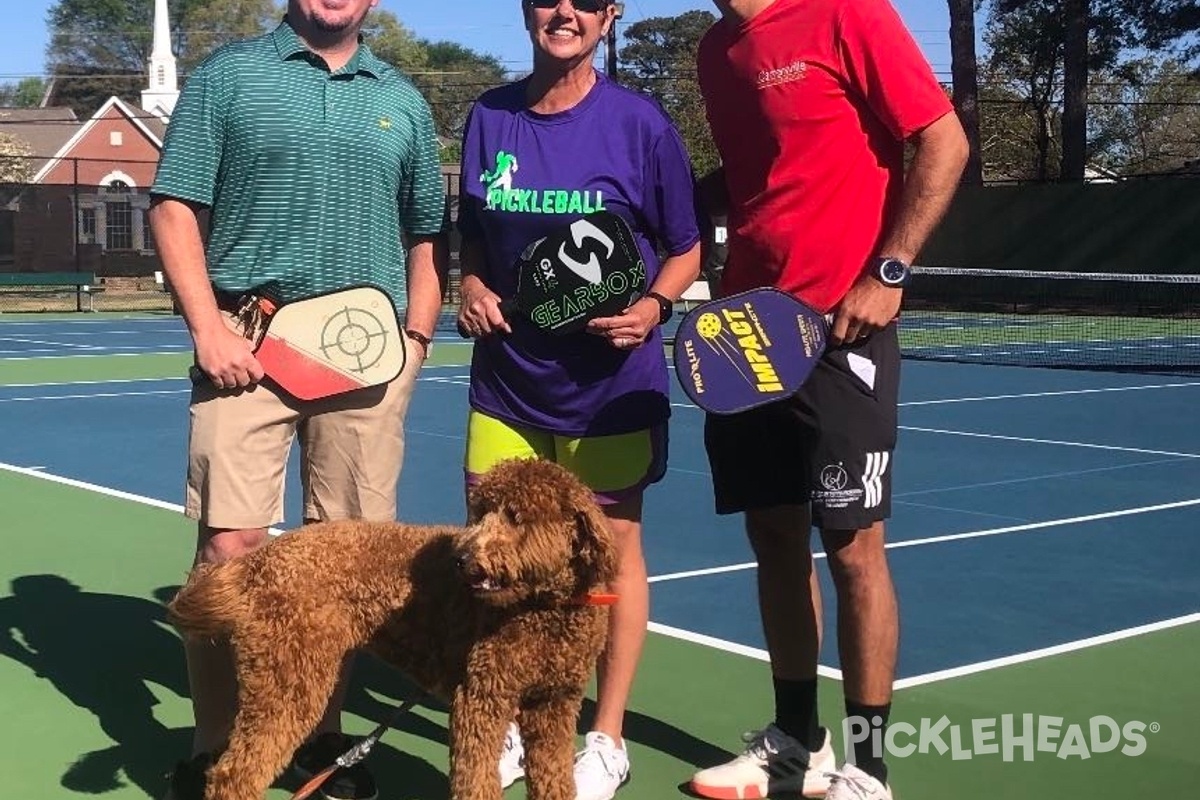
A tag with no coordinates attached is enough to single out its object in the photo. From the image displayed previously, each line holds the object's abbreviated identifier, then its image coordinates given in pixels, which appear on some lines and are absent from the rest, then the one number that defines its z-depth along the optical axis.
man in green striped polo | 4.16
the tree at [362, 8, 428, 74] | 91.44
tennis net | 20.50
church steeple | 71.75
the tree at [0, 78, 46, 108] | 114.06
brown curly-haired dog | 3.74
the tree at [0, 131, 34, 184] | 49.36
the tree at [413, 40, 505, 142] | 86.75
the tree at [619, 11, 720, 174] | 49.64
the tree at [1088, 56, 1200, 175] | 58.75
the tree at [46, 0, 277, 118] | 99.50
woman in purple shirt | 4.36
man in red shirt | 4.07
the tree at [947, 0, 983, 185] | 32.97
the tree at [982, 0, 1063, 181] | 40.44
